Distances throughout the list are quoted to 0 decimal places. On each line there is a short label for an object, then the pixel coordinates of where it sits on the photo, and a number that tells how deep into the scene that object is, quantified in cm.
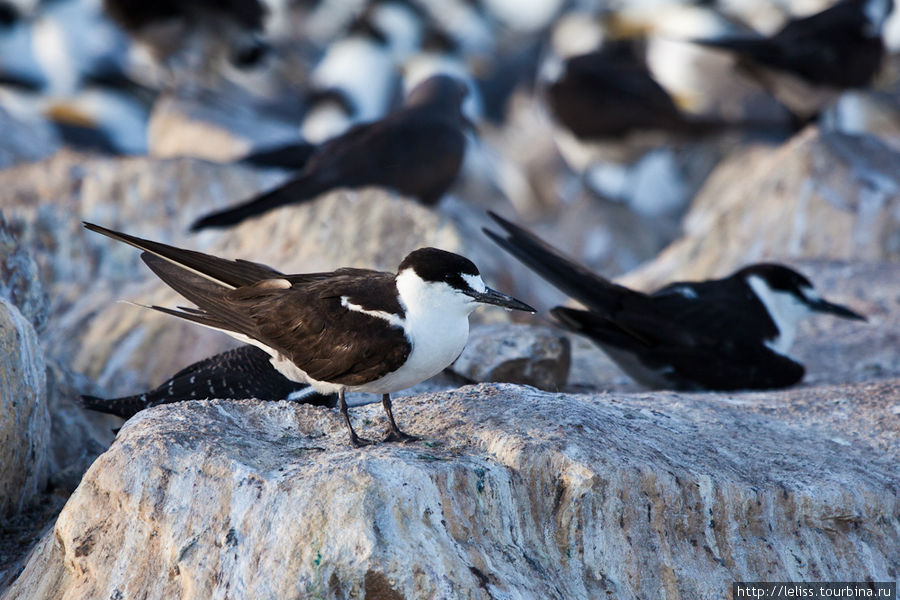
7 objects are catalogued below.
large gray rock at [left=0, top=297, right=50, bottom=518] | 802
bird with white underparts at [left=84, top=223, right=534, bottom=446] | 725
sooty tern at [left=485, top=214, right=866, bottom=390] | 1159
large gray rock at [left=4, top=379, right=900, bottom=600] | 618
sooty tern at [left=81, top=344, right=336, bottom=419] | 898
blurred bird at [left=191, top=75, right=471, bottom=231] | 1481
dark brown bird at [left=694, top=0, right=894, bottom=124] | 1859
